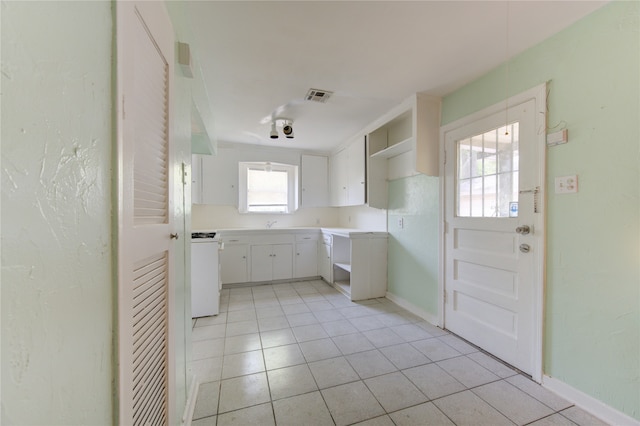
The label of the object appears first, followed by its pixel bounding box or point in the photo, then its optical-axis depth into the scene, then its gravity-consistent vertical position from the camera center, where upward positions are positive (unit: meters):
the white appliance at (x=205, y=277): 2.93 -0.75
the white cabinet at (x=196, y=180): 4.22 +0.52
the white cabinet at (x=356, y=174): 3.76 +0.57
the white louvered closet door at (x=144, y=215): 0.68 -0.01
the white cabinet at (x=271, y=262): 4.20 -0.83
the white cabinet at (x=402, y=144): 2.62 +0.77
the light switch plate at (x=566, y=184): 1.64 +0.18
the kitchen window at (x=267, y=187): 4.73 +0.45
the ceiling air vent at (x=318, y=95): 2.55 +1.18
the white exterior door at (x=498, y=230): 1.86 -0.15
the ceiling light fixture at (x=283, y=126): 3.30 +1.12
